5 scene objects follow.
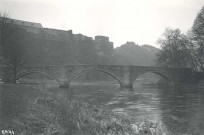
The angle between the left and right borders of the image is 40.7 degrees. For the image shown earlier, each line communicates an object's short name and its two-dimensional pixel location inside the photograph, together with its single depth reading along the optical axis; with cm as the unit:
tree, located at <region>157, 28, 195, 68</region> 5450
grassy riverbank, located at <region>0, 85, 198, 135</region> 926
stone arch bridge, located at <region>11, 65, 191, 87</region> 5103
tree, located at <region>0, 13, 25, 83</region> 3412
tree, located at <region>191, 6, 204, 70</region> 4800
